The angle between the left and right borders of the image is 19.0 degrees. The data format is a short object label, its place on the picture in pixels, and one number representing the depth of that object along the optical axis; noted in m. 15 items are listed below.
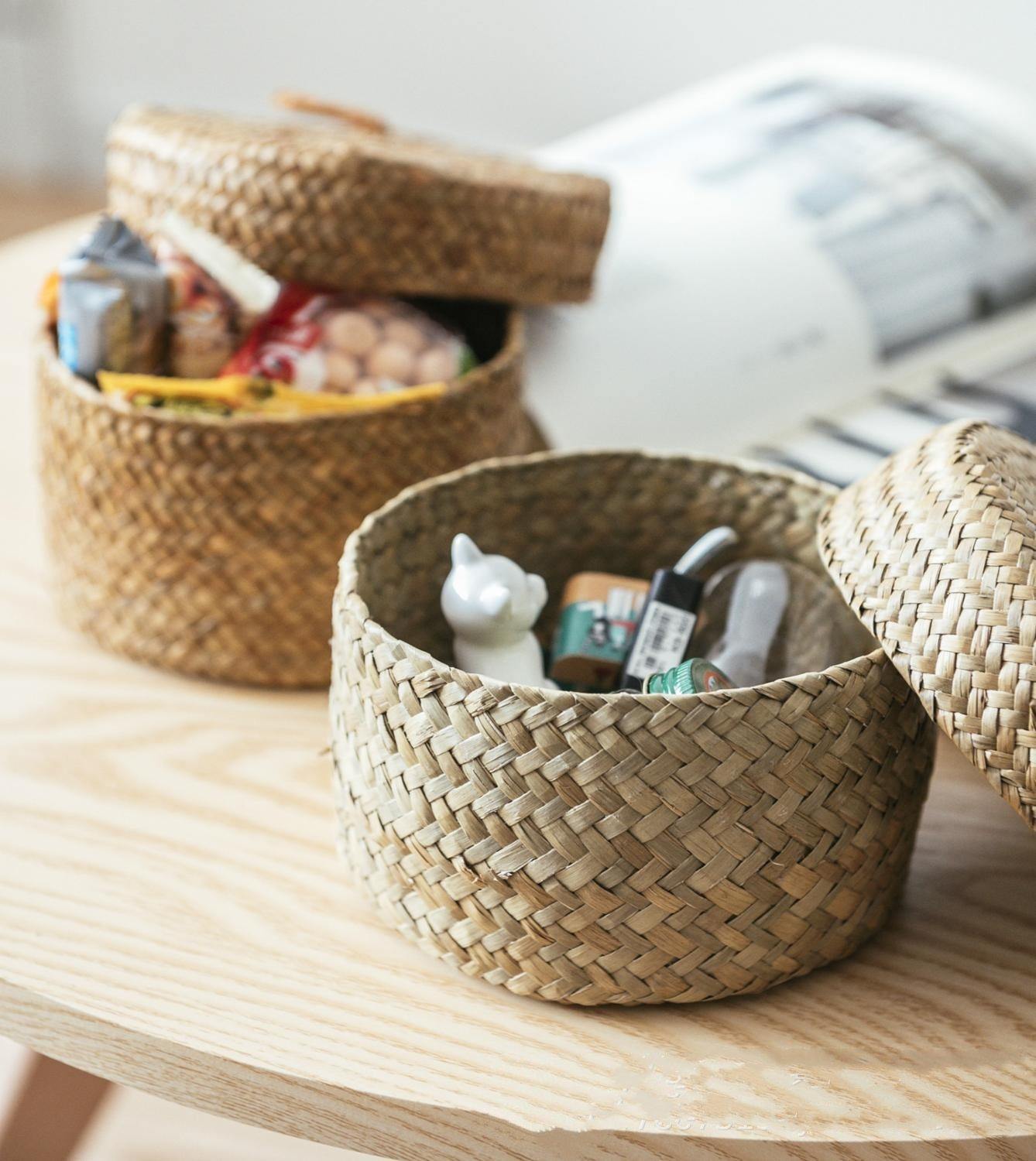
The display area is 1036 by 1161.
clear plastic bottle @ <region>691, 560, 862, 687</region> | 0.96
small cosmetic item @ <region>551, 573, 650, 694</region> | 0.97
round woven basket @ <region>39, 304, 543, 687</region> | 1.00
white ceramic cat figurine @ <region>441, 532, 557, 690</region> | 0.93
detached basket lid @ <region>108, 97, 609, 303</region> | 1.04
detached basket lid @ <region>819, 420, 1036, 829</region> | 0.85
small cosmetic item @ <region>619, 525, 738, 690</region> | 0.95
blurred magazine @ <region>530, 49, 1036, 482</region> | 1.17
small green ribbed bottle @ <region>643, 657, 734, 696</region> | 0.90
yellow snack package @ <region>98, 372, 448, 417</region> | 1.00
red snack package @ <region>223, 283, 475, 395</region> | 1.03
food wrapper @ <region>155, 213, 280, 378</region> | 1.04
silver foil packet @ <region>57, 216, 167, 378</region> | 1.01
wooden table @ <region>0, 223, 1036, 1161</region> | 0.86
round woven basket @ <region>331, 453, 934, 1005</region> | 0.86
